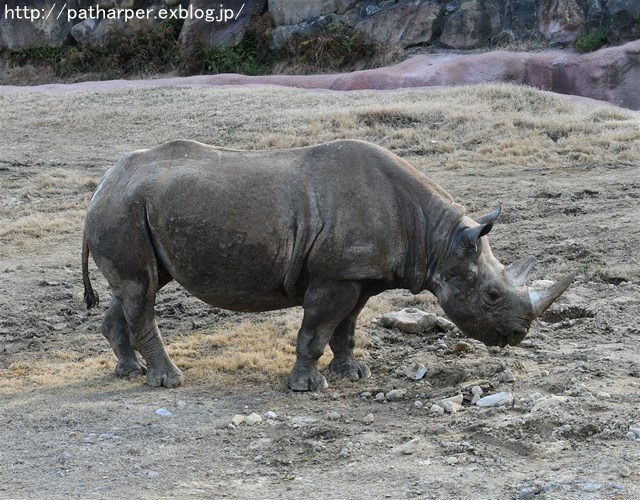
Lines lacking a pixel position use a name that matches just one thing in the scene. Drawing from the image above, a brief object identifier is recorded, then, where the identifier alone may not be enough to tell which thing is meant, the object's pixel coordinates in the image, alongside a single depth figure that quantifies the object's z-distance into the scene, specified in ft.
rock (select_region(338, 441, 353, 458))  42.54
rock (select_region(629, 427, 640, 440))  42.09
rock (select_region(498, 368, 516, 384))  50.06
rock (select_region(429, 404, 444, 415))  47.05
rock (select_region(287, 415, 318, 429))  46.19
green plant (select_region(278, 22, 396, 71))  169.74
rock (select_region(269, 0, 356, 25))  178.26
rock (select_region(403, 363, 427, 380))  52.78
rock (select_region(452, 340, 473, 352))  56.43
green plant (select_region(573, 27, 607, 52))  153.62
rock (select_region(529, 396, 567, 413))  45.12
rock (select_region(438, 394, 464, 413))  46.97
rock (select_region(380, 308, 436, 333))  59.93
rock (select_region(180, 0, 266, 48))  182.72
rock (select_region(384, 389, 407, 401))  49.86
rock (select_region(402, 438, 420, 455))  42.38
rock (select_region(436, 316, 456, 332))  59.52
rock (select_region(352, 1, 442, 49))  170.25
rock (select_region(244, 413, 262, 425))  46.67
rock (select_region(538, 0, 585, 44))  158.48
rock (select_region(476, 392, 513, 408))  46.62
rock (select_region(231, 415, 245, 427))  46.52
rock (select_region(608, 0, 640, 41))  153.41
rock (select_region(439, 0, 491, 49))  165.68
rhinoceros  50.65
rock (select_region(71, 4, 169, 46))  187.58
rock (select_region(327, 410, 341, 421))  47.00
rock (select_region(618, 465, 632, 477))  38.28
